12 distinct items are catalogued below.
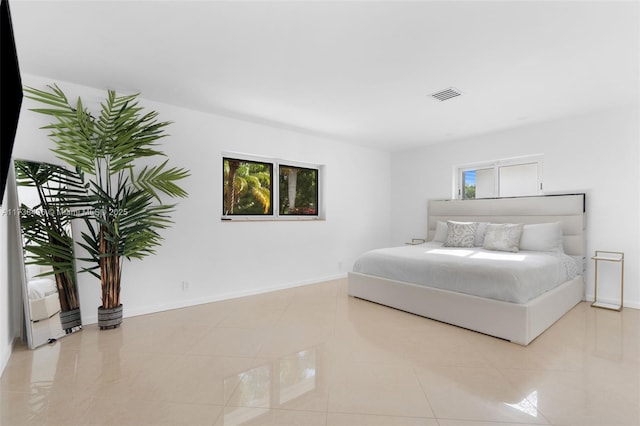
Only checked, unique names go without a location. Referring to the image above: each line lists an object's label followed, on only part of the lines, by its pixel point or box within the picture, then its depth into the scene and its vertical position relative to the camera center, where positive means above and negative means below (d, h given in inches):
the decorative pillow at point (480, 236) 168.1 -15.0
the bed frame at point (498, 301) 102.3 -34.2
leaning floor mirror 100.3 -15.6
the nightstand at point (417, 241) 207.2 -22.4
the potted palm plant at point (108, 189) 103.8 +6.8
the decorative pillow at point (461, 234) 165.3 -14.2
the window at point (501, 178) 171.9 +18.8
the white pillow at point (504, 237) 149.9 -14.2
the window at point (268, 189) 163.3 +11.1
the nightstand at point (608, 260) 133.6 -25.7
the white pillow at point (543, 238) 146.9 -13.9
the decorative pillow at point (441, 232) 183.6 -14.2
